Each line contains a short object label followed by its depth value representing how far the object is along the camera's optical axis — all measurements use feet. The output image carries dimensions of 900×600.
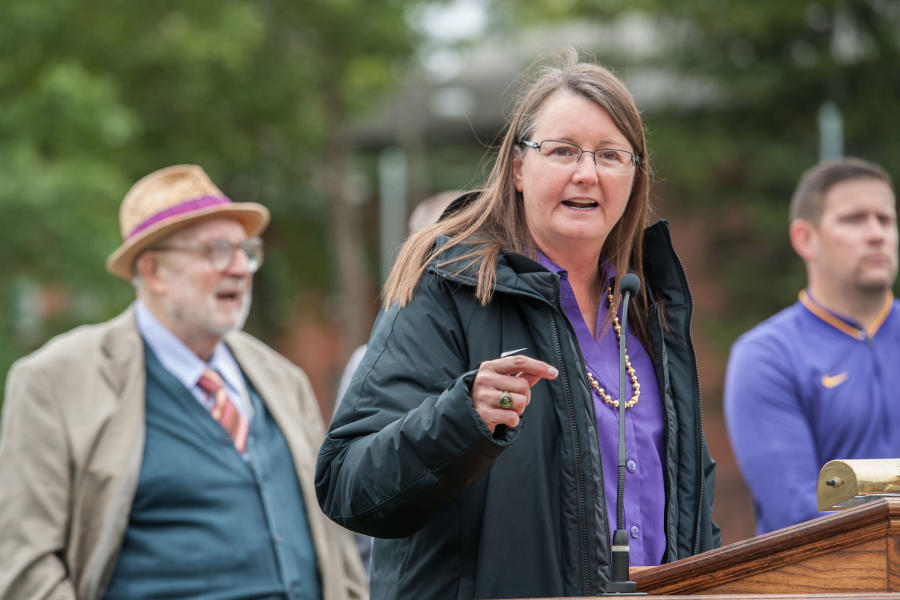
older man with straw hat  26.99
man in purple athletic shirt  28.63
